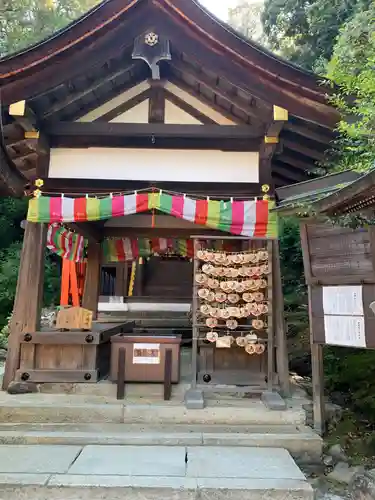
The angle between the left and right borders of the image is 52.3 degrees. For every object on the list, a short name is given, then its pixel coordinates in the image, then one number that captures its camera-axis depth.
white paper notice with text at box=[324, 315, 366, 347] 4.09
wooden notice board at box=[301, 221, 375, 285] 4.11
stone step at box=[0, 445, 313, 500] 3.34
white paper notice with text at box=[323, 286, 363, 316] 4.17
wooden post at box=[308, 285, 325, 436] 4.71
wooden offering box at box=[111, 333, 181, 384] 5.43
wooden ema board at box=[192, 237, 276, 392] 5.30
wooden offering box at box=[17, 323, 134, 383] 5.52
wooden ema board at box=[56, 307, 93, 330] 5.74
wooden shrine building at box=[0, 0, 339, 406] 5.21
